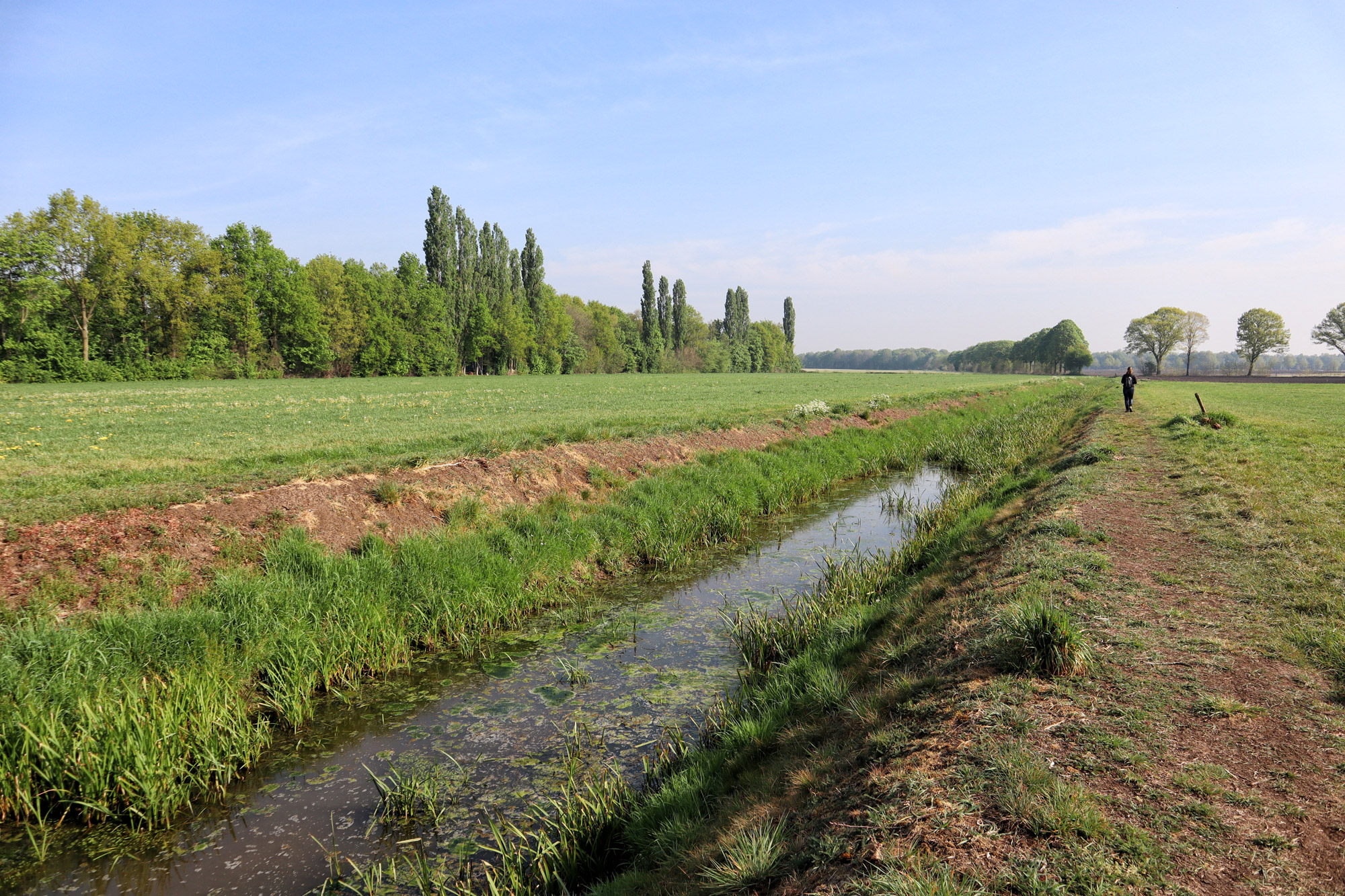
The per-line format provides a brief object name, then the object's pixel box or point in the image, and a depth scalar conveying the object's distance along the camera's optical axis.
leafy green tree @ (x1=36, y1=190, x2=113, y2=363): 53.31
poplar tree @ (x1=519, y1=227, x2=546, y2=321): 94.56
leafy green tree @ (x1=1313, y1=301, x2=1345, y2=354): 101.00
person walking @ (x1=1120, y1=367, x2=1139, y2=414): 28.27
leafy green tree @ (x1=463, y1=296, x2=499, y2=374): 84.25
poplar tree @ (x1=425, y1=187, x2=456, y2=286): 81.56
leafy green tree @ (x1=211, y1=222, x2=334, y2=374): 65.31
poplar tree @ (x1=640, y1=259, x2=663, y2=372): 110.12
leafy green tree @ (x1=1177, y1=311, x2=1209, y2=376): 123.62
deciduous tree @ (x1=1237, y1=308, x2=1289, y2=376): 107.06
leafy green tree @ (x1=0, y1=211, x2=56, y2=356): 49.91
